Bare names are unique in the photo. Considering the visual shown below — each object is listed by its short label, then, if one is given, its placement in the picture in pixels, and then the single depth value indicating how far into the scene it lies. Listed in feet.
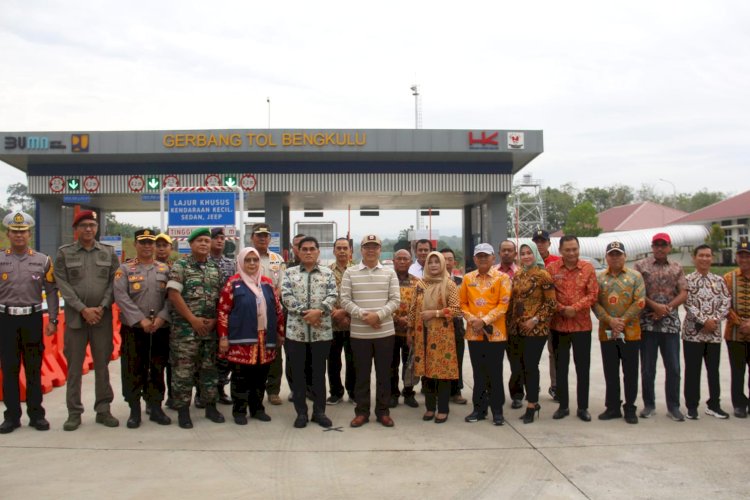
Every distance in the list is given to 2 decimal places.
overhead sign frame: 32.30
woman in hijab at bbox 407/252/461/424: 19.34
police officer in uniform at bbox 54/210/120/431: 18.79
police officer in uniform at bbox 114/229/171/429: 18.88
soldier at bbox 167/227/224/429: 18.84
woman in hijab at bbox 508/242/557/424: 19.44
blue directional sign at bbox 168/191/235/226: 32.78
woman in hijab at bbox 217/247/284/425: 19.02
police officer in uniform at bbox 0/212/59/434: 18.31
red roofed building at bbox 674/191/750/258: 124.36
